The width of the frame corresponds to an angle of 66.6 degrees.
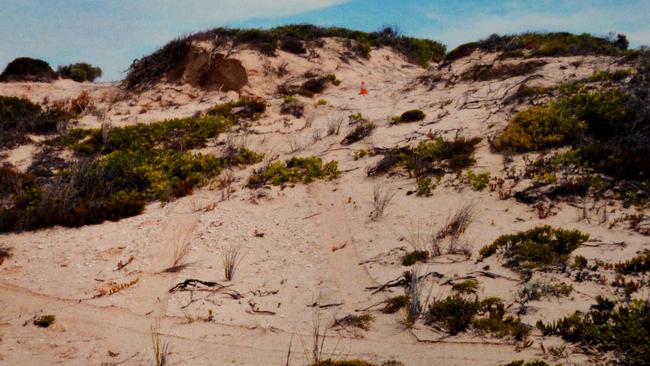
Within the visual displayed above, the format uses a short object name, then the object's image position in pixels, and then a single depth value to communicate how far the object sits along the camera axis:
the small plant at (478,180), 9.61
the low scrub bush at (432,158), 10.71
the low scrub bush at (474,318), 5.74
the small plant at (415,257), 7.72
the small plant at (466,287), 6.64
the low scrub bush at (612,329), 5.01
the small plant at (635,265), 6.36
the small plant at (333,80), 19.75
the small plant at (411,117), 14.15
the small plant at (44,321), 6.57
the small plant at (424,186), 9.96
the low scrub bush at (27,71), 20.70
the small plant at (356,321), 6.43
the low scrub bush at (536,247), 6.94
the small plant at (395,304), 6.62
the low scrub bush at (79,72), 24.50
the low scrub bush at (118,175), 9.93
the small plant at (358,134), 13.66
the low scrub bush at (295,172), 11.52
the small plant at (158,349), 5.76
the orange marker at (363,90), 18.58
